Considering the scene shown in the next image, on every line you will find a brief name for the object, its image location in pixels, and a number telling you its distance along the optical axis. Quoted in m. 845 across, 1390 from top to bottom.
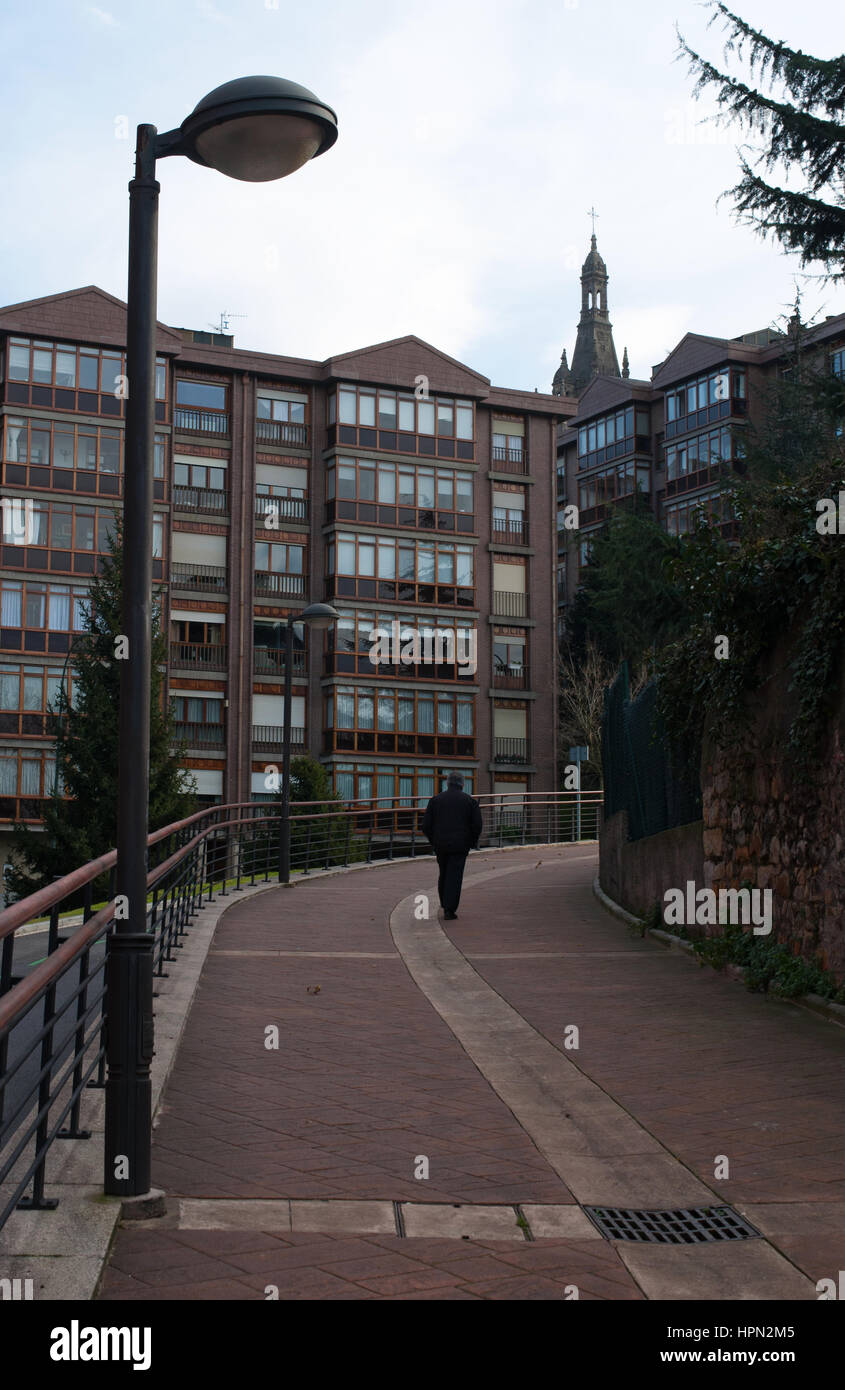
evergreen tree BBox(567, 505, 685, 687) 35.05
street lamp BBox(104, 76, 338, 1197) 5.43
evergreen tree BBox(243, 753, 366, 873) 22.67
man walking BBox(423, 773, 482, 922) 15.73
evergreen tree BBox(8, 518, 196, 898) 33.91
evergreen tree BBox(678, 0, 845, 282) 21.56
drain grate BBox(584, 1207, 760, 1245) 5.29
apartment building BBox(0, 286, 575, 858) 46.22
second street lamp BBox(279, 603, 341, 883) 20.39
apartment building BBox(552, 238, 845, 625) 57.53
